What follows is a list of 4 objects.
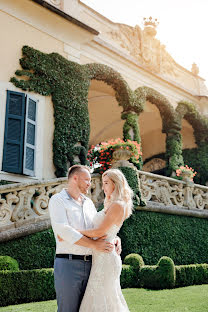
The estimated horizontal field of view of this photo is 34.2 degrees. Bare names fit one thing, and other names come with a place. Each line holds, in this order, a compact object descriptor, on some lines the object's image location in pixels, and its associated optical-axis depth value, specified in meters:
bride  2.57
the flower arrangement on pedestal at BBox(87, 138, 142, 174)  8.56
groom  2.54
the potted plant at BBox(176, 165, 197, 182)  10.46
